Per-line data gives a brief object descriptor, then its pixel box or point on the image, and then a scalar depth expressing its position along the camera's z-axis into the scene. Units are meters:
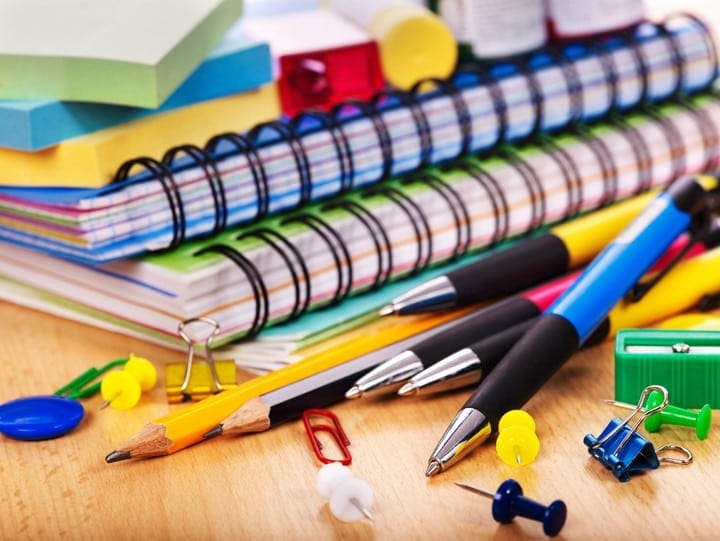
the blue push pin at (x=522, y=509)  0.35
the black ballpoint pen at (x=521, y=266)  0.43
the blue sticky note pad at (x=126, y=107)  0.44
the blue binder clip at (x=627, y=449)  0.37
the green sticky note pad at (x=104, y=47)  0.44
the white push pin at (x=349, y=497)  0.36
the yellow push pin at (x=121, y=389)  0.41
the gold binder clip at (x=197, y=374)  0.41
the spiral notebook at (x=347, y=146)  0.43
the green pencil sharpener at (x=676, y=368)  0.40
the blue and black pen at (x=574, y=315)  0.38
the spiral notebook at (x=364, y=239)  0.43
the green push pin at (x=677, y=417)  0.39
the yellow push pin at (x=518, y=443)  0.38
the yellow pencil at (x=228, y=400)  0.38
